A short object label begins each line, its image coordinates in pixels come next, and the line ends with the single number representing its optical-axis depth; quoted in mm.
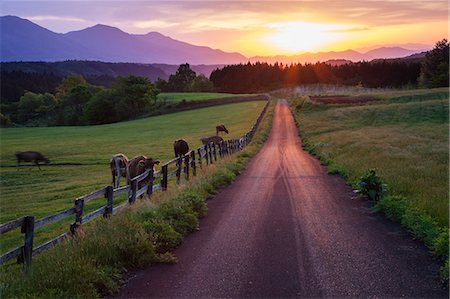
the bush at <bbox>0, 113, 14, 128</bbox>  117062
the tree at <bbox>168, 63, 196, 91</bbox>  175875
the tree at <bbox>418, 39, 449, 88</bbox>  105688
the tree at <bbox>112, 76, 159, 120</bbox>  107881
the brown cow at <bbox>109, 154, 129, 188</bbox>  21406
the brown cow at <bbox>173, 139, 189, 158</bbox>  31594
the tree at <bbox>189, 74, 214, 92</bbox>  169125
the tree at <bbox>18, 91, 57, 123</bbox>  134000
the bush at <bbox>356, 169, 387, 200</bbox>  14281
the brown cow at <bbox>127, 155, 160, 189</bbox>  18277
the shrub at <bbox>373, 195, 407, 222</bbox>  11852
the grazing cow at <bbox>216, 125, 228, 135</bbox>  54097
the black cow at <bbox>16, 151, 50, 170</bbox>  37250
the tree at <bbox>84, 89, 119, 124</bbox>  108312
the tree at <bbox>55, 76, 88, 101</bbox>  146500
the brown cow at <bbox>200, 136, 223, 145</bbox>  38781
